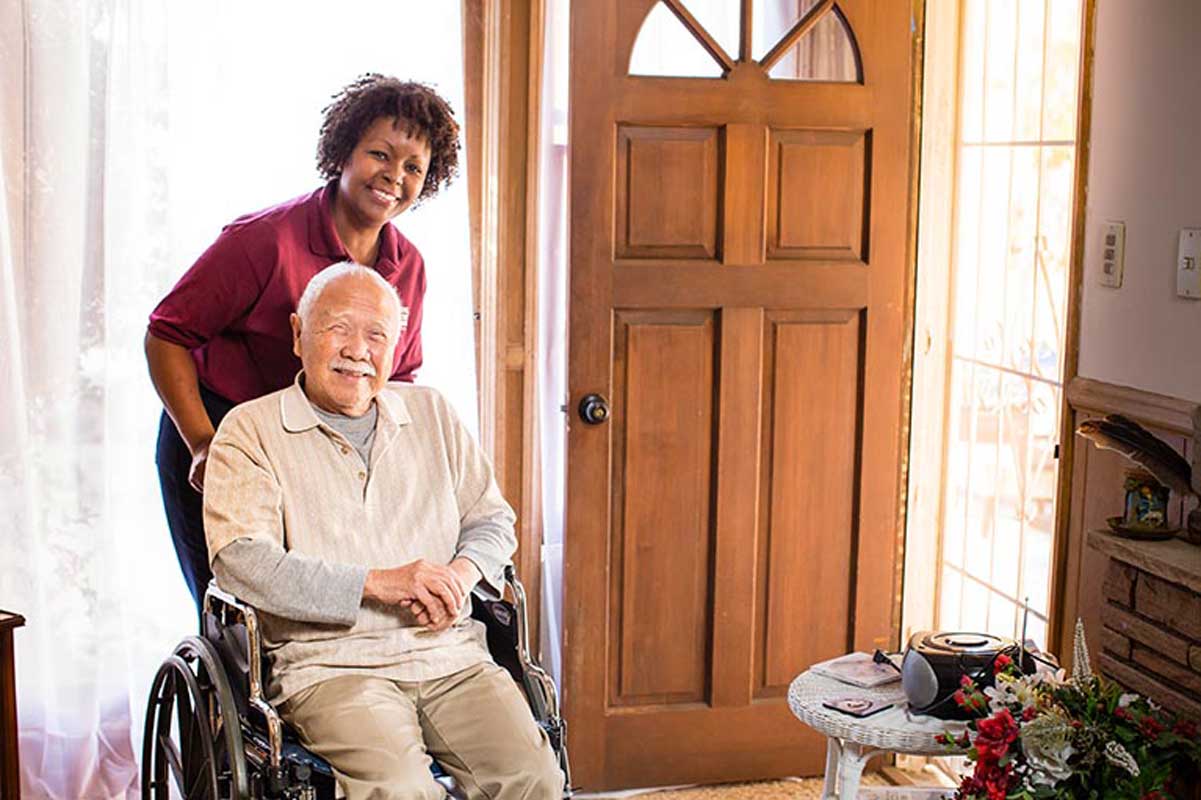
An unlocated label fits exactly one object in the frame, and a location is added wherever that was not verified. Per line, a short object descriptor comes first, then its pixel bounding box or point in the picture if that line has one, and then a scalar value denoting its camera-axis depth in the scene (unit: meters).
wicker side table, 2.66
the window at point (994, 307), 3.38
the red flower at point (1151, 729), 2.34
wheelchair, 2.41
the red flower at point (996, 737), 2.41
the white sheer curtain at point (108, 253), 3.34
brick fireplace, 2.39
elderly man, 2.53
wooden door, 3.44
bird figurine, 2.60
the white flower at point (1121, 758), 2.31
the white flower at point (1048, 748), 2.35
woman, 2.91
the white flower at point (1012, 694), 2.45
